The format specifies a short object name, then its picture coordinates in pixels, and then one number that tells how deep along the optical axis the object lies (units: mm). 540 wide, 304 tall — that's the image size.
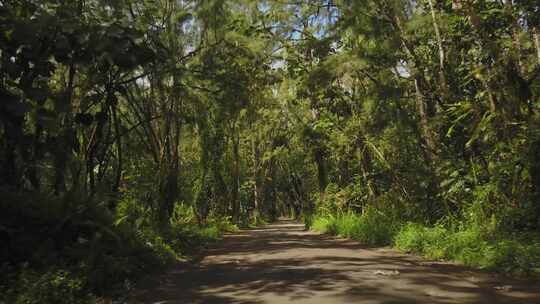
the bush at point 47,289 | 6387
